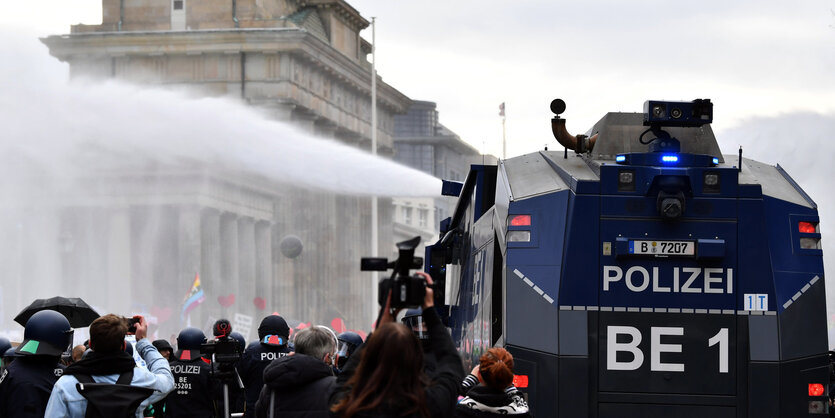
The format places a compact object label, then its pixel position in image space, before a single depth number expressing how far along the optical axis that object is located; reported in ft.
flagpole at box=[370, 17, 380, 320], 222.65
